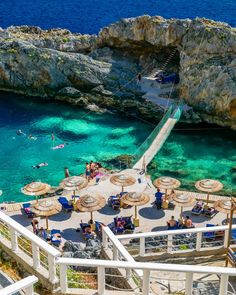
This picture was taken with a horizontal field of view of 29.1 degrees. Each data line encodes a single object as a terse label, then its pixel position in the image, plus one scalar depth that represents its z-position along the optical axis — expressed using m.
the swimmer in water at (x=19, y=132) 38.39
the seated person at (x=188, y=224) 22.16
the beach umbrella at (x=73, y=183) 24.47
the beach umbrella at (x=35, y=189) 23.62
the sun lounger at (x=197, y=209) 23.84
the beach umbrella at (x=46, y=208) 21.64
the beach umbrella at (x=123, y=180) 24.76
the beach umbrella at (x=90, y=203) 22.02
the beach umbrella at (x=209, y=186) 23.81
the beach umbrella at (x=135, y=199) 22.47
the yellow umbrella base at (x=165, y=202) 24.62
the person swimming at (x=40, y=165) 33.06
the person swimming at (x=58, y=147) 36.19
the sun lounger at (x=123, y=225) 22.31
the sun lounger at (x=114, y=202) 24.60
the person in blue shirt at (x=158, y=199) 24.50
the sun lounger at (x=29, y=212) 23.78
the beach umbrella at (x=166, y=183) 24.17
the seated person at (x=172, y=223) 22.20
